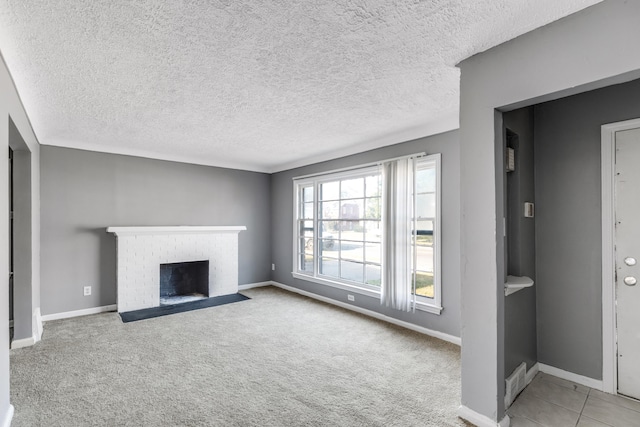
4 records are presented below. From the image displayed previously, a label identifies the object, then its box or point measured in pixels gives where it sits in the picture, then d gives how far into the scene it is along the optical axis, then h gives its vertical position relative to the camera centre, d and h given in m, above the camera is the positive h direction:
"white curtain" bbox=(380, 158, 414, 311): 3.77 -0.23
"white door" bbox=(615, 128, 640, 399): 2.30 -0.33
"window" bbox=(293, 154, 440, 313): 3.72 -0.23
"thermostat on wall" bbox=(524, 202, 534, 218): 2.64 +0.03
